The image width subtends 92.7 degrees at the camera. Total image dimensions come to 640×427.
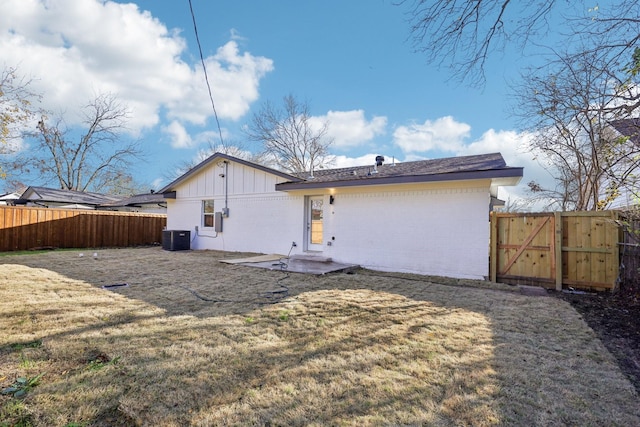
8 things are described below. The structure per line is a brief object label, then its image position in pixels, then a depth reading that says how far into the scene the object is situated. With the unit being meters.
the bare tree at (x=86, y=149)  24.16
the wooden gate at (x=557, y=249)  6.20
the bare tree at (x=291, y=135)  25.48
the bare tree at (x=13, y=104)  9.12
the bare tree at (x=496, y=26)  4.29
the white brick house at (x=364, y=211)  7.48
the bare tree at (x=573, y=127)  5.09
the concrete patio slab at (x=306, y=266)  7.93
